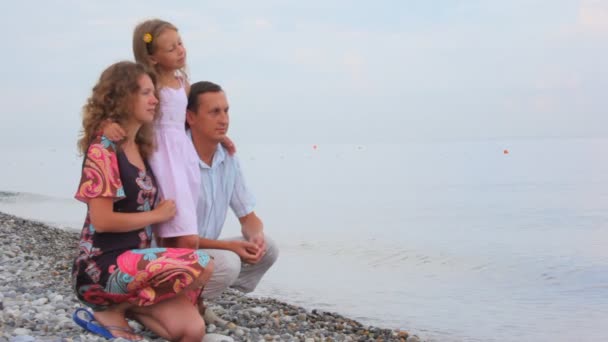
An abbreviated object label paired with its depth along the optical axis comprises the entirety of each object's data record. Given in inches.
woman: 160.9
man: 186.9
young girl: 171.9
